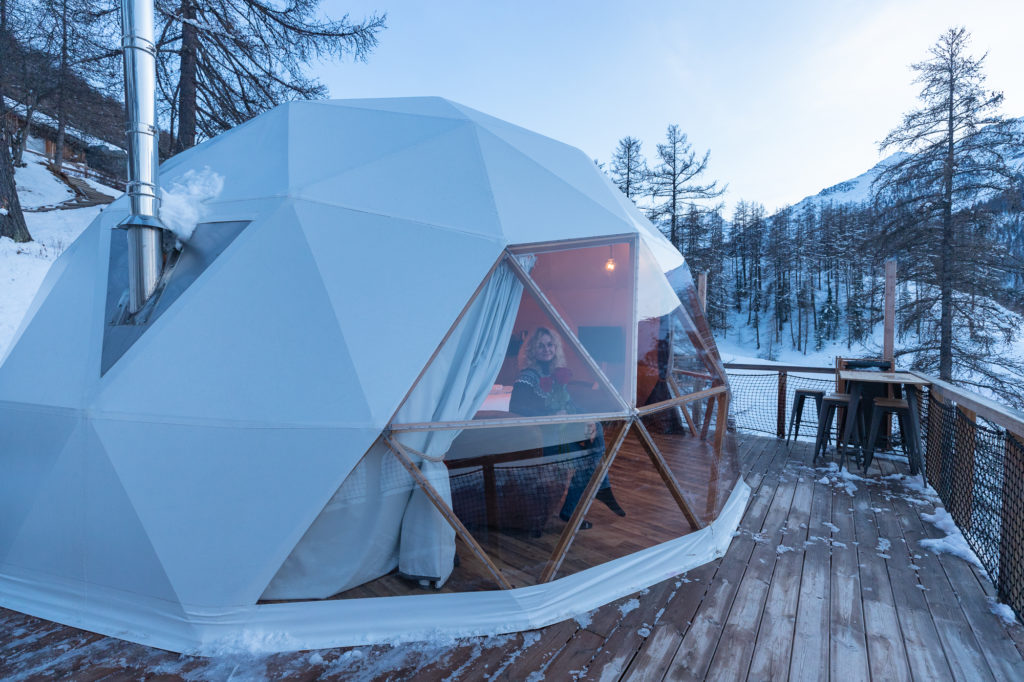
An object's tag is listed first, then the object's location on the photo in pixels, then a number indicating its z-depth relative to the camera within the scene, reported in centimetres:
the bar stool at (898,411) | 583
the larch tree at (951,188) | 1153
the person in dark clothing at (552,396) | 345
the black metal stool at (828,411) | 646
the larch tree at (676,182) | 2173
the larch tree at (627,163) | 2391
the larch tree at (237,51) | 948
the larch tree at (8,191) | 1105
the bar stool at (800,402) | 701
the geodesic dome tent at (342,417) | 282
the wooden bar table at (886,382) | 576
